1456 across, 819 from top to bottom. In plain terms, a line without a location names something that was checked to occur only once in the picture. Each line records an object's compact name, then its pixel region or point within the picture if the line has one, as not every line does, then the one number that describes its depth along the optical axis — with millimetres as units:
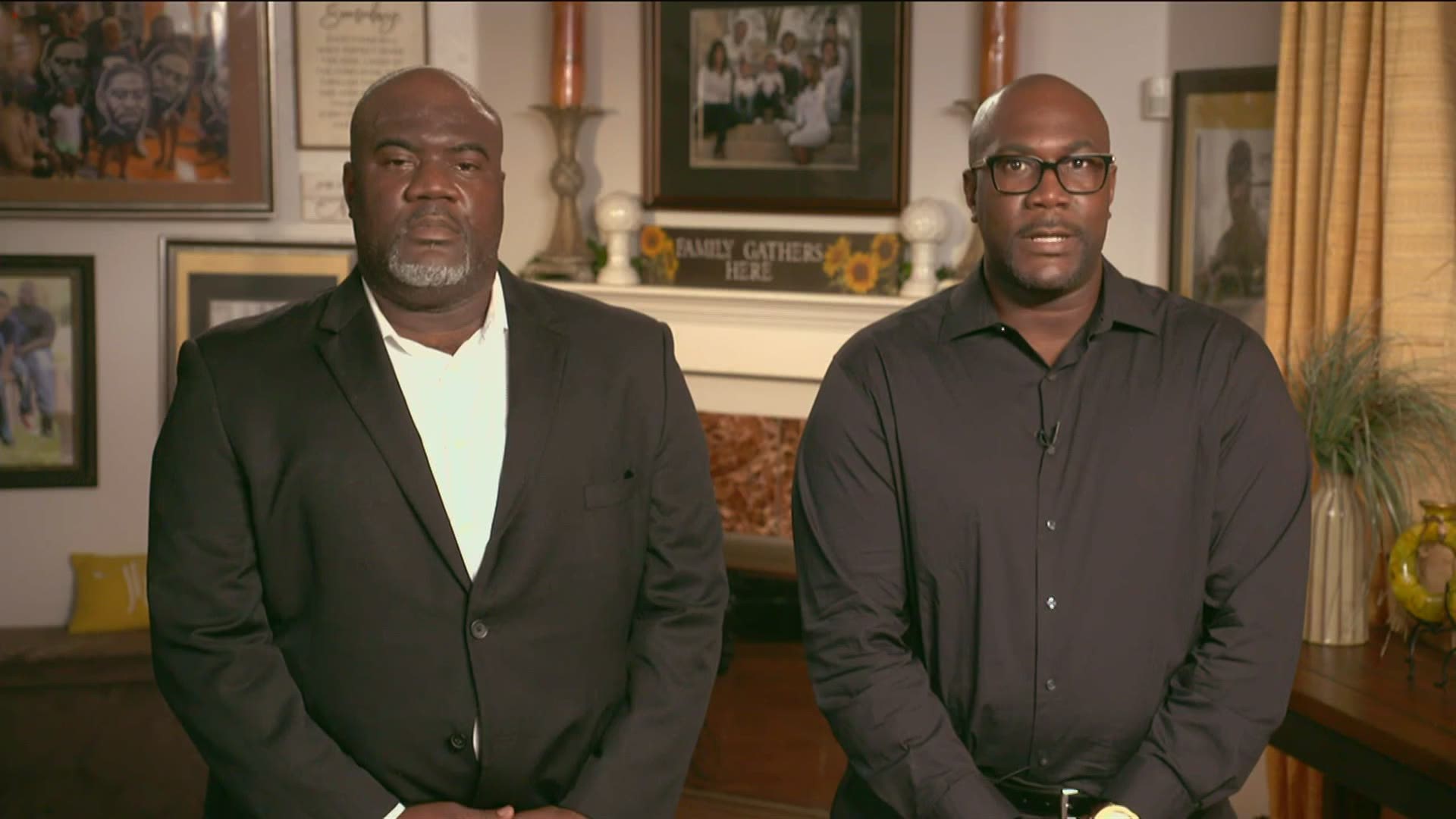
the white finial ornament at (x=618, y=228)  5363
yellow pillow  4133
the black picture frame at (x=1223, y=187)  4449
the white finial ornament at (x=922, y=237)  4996
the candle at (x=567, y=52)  5285
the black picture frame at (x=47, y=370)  4086
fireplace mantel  5121
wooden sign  5184
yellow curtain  3141
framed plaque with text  4117
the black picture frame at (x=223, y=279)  4129
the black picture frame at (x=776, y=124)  5188
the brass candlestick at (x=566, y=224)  5418
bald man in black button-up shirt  2025
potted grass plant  2967
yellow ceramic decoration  2811
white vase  2969
